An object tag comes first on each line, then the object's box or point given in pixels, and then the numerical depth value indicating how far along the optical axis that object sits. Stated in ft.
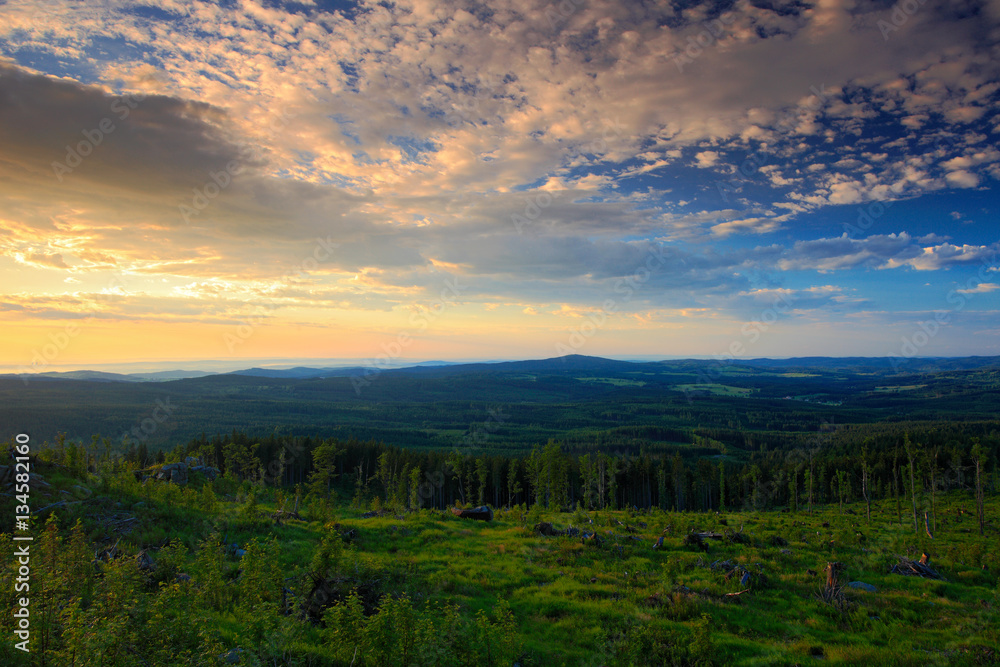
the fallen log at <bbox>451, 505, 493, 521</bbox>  124.77
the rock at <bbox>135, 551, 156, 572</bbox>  52.16
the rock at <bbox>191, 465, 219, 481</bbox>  153.42
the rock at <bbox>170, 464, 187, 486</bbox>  128.56
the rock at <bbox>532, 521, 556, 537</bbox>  96.43
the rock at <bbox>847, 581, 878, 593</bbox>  59.44
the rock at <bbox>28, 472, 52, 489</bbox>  75.05
